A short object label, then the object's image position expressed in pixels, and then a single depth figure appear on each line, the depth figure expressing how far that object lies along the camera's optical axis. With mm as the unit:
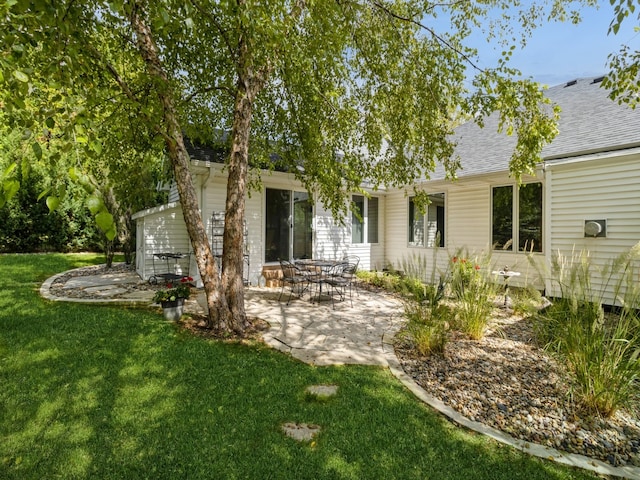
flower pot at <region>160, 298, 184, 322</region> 5488
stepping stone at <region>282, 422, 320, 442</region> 2721
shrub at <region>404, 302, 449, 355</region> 4289
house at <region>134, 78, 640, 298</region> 6734
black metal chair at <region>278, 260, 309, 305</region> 7428
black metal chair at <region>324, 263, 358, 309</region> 7238
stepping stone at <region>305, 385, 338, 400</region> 3312
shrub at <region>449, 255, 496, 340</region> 4840
